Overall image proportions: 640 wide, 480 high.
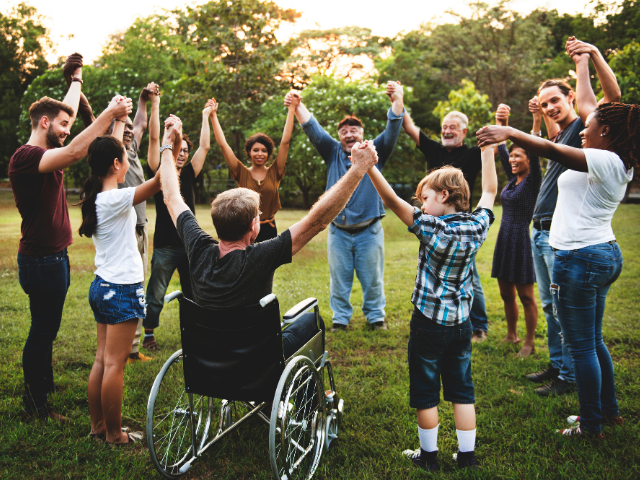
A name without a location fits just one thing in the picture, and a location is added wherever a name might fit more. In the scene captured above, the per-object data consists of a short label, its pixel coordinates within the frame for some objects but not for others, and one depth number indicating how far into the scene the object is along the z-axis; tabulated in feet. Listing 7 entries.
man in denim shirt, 15.93
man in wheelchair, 6.96
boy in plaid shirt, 7.57
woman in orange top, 14.97
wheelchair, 7.10
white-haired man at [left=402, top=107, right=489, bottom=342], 14.67
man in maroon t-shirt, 9.46
